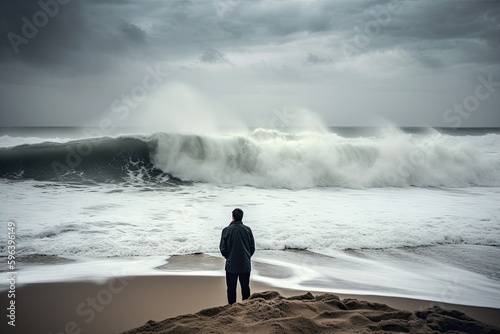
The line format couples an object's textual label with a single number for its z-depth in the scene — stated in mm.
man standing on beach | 4867
